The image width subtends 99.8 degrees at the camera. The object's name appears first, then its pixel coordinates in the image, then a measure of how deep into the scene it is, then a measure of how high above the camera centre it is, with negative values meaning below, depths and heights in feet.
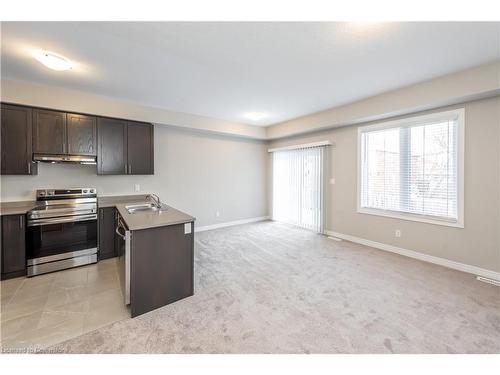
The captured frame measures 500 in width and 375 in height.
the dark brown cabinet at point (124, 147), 12.05 +2.32
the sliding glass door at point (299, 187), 16.78 -0.17
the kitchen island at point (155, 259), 6.82 -2.57
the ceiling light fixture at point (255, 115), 15.47 +5.32
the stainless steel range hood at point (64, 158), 10.38 +1.37
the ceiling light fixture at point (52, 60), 7.82 +4.79
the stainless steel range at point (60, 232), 9.41 -2.23
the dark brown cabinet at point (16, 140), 9.77 +2.15
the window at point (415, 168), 10.50 +0.95
